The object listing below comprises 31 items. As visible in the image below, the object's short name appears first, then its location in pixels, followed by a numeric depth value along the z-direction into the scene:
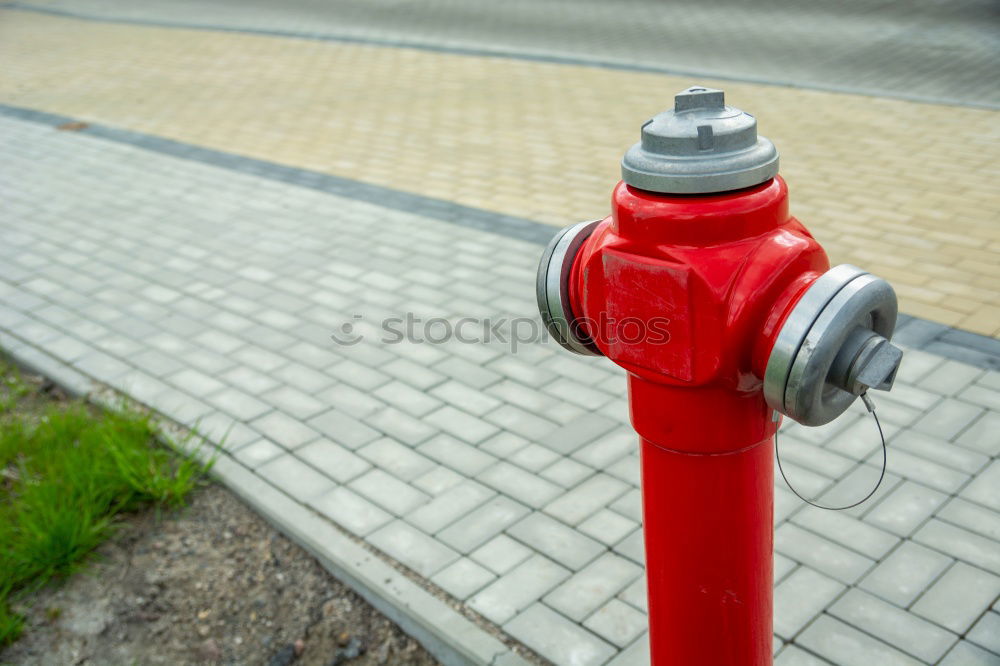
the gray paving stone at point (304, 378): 4.09
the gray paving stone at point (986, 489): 3.10
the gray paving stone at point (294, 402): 3.90
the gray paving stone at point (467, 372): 4.07
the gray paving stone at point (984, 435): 3.38
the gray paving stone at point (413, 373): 4.08
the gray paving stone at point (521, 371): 4.06
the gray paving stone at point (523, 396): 3.85
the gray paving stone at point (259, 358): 4.29
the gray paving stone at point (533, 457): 3.46
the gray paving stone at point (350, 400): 3.89
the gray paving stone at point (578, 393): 3.84
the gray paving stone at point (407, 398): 3.88
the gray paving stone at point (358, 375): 4.09
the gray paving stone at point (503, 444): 3.56
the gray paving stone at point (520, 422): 3.67
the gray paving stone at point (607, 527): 3.06
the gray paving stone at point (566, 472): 3.36
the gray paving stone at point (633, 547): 2.97
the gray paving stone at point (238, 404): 3.90
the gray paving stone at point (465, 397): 3.86
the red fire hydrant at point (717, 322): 1.43
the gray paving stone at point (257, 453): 3.57
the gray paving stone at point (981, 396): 3.63
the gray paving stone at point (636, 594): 2.78
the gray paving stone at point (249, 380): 4.10
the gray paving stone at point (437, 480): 3.36
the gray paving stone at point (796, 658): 2.54
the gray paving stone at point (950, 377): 3.76
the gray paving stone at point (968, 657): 2.49
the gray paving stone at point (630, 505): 3.16
